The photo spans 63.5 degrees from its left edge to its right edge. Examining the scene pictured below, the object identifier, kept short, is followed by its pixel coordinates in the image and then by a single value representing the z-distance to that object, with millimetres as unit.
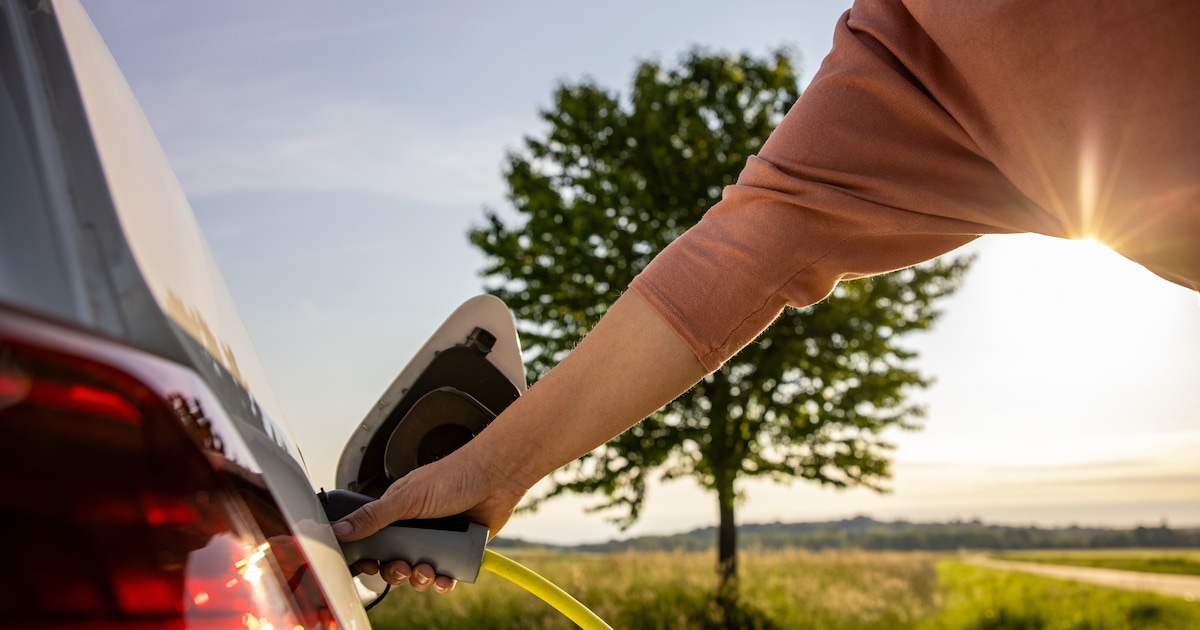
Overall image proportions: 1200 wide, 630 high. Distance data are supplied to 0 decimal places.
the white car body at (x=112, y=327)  403
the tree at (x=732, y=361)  10227
